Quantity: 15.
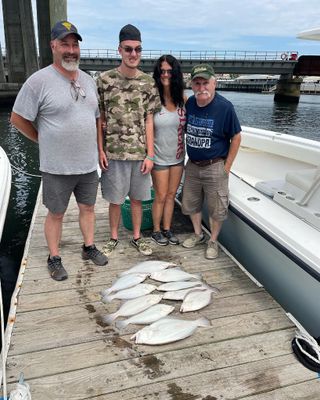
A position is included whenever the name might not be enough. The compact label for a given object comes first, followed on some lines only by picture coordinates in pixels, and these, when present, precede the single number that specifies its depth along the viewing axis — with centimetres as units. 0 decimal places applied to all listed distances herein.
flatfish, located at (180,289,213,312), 276
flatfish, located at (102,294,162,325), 264
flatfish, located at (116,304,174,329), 258
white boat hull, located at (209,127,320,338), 279
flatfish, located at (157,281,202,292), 297
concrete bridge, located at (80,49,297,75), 3534
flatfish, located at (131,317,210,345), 241
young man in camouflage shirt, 300
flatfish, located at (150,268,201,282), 310
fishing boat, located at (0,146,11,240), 350
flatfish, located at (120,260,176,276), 318
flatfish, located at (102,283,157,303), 287
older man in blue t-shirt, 312
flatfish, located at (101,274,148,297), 294
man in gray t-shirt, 258
